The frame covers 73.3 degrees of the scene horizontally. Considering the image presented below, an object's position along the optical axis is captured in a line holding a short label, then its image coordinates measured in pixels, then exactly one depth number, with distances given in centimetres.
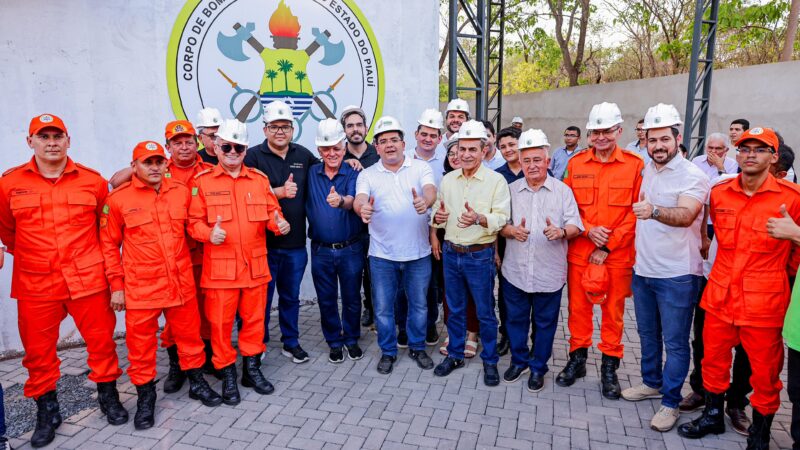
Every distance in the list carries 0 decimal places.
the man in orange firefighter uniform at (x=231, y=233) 385
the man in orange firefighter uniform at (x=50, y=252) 343
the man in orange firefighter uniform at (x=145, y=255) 360
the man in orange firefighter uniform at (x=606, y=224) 376
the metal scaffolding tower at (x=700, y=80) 834
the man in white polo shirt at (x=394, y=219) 426
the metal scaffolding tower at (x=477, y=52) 664
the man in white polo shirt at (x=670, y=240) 339
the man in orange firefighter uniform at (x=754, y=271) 302
